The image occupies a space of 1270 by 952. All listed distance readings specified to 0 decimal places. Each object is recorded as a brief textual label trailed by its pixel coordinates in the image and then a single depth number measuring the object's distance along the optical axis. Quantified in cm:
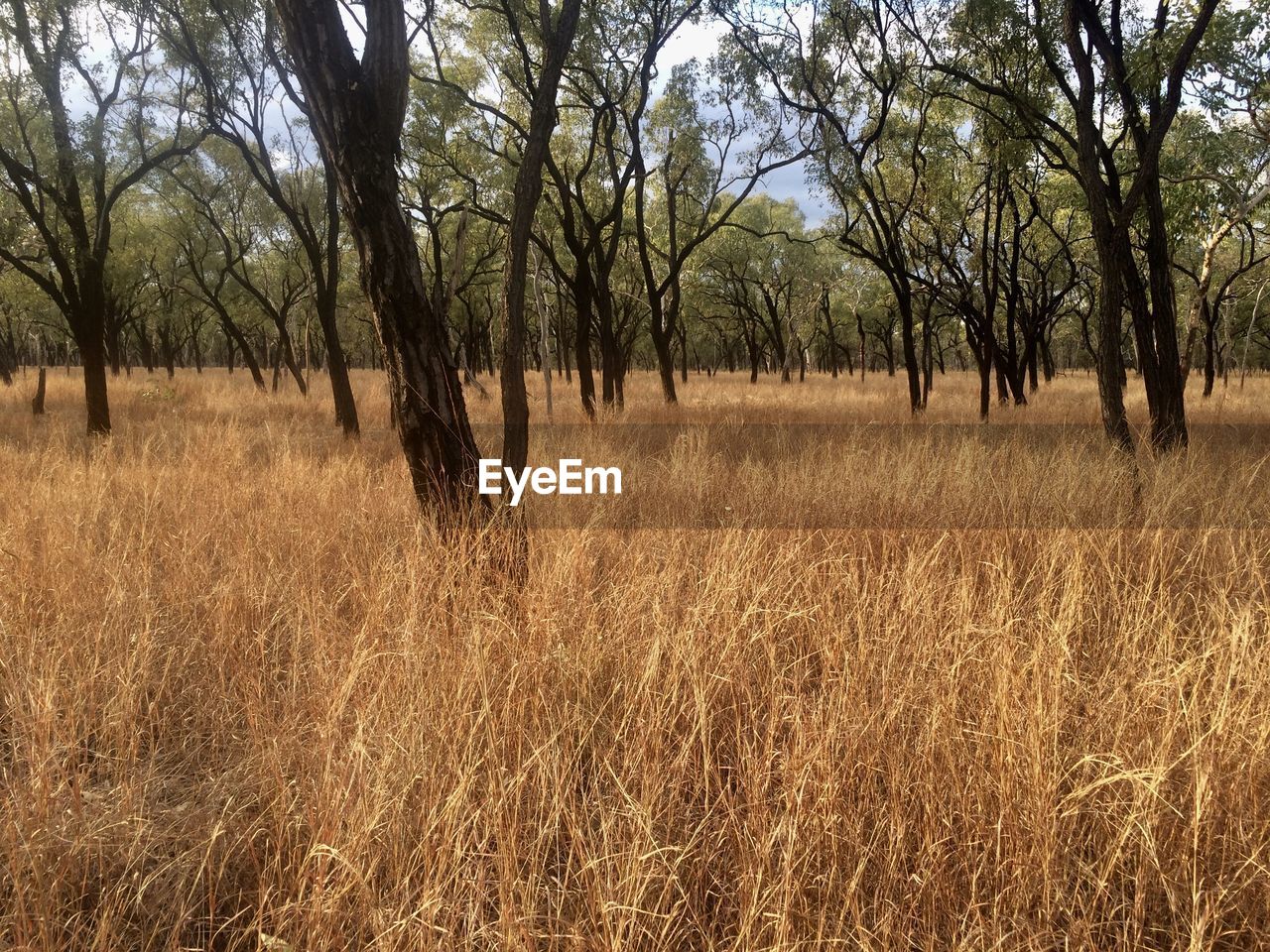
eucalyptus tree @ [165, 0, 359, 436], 956
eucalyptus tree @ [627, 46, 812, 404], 1275
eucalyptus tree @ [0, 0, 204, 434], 948
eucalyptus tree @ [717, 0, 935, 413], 1109
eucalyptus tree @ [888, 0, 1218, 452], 573
